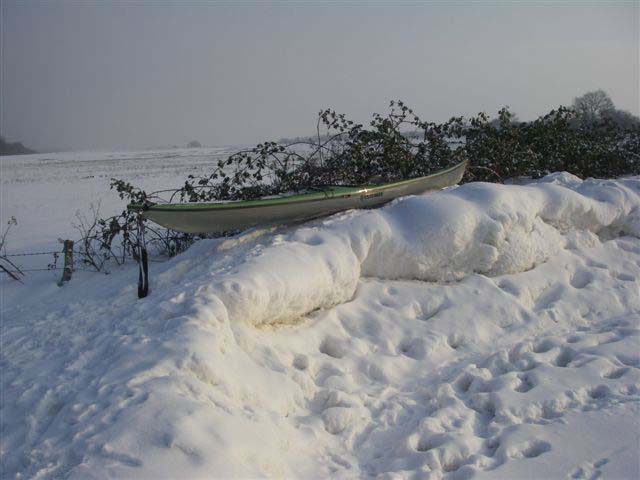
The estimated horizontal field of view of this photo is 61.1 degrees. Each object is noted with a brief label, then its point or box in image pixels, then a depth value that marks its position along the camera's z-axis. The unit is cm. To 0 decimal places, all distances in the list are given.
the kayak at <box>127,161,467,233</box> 536
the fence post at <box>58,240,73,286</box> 652
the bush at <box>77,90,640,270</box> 732
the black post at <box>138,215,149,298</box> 485
